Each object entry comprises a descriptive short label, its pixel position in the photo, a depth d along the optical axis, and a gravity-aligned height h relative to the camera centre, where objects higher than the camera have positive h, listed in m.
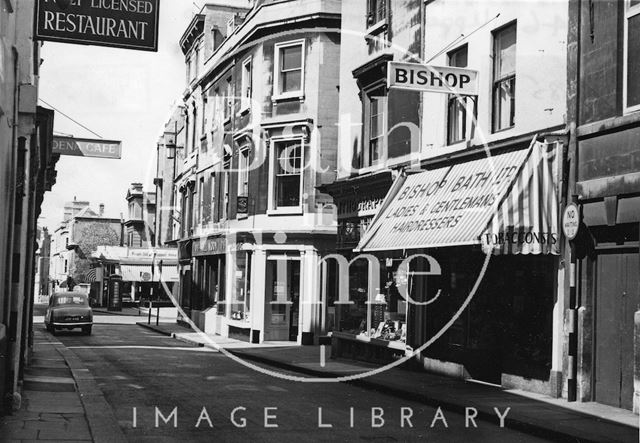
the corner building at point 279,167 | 29.28 +3.40
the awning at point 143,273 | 64.38 -1.23
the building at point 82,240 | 86.31 +1.67
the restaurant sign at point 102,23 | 9.88 +2.79
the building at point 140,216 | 75.75 +3.83
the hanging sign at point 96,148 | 15.94 +2.08
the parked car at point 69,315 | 35.69 -2.59
